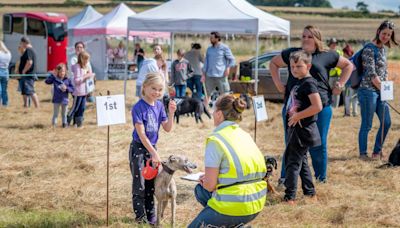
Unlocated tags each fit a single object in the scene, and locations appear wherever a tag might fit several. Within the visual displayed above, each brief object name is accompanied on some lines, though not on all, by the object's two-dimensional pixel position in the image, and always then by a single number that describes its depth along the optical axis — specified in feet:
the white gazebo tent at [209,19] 56.08
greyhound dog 19.90
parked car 60.70
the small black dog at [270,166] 23.73
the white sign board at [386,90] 30.68
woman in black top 24.40
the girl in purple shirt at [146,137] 20.03
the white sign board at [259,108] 25.16
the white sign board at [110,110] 20.26
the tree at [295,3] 268.02
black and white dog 47.29
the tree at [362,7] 220.02
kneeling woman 16.10
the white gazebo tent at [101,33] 92.22
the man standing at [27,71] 54.70
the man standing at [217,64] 49.57
